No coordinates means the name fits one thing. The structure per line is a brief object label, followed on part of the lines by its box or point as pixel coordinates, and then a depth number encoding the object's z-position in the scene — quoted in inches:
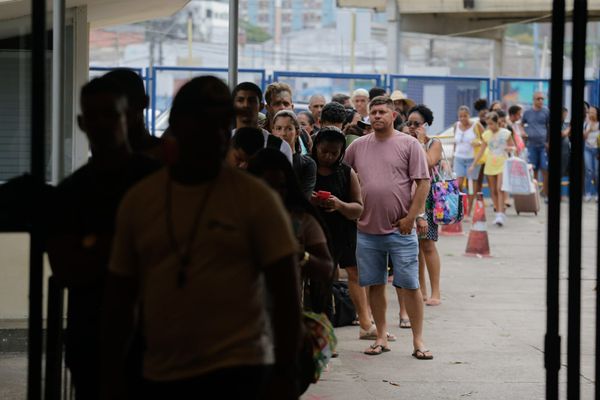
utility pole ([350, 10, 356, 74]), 1644.9
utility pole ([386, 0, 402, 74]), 1174.3
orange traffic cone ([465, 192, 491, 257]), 624.4
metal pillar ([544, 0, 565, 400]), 187.9
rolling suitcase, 852.6
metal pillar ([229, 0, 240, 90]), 345.7
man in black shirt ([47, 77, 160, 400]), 166.7
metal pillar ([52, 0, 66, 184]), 254.4
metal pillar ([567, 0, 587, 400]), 191.8
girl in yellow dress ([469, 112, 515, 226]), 792.3
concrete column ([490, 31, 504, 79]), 1372.5
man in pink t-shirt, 354.0
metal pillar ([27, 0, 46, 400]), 166.4
